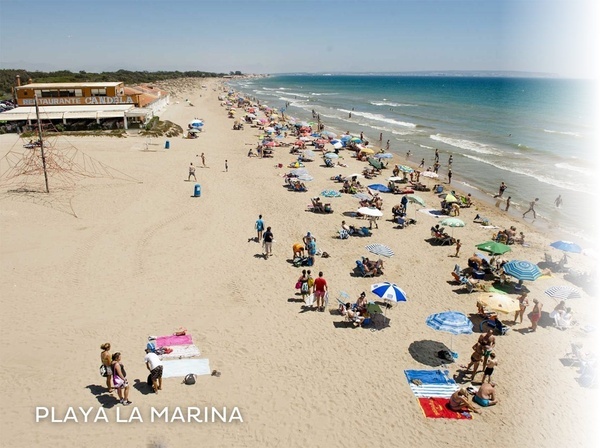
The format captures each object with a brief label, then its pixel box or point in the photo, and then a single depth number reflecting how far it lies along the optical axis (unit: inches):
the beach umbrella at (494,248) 577.0
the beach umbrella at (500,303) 432.1
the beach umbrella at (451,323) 390.9
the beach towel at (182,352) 375.9
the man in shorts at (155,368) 331.3
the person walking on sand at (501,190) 958.4
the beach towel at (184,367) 356.8
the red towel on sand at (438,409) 335.6
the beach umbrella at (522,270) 506.0
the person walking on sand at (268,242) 585.3
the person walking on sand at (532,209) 855.4
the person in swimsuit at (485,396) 350.6
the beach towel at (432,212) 834.4
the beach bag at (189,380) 346.6
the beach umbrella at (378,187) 887.7
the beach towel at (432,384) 358.3
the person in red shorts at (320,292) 461.4
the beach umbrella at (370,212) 694.5
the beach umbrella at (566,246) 581.9
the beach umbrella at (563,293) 478.3
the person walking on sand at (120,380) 311.1
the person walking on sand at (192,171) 950.4
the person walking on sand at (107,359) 309.7
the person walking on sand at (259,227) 641.9
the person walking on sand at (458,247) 650.8
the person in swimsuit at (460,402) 339.6
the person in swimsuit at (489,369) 359.6
